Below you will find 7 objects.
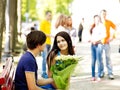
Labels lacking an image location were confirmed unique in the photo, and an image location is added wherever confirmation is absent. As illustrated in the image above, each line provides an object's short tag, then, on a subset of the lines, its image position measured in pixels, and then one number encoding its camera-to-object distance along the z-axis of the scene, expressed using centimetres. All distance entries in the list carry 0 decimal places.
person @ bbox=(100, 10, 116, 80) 1229
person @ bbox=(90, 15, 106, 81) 1203
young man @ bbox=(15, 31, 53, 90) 545
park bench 491
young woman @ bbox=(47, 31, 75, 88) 689
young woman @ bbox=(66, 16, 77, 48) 1216
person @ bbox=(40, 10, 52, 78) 1295
